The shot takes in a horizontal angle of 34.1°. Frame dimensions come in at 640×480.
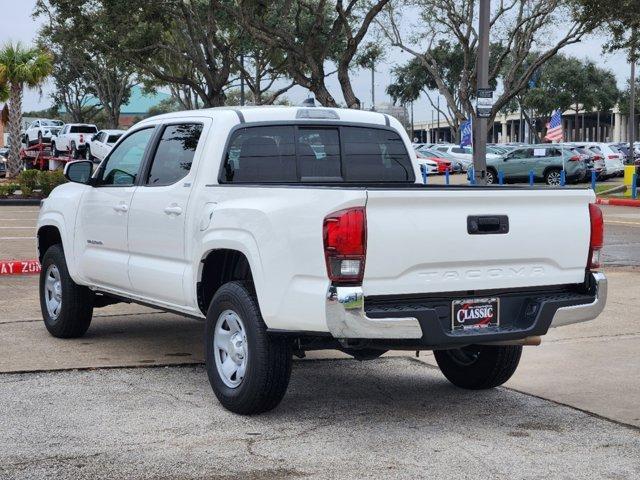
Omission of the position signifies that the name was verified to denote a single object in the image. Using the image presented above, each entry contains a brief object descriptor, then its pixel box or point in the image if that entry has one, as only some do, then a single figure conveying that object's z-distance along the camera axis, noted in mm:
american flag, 38250
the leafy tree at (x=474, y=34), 42250
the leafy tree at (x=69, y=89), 71000
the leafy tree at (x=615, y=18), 32906
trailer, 43844
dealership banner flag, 42141
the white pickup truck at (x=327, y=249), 5777
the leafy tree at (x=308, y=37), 33594
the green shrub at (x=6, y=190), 32094
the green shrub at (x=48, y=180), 31844
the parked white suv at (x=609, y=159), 41850
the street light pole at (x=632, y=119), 51906
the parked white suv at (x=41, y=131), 51469
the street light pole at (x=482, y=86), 22833
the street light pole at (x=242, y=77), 47625
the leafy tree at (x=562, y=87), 78125
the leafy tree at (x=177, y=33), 37219
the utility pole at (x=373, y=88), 84438
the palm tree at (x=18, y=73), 39438
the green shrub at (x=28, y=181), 32031
